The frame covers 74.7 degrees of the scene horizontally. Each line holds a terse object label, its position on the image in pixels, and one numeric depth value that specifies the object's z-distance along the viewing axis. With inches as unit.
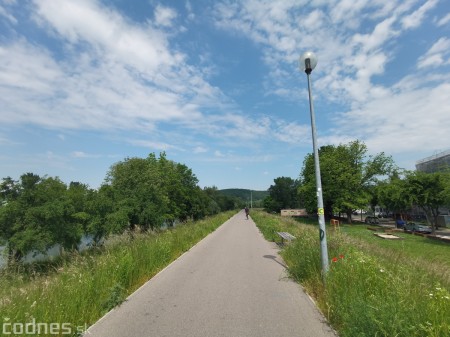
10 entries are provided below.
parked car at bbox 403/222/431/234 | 1348.4
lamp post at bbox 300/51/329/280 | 263.0
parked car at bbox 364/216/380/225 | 2058.2
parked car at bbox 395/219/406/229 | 1608.0
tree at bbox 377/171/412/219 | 1317.7
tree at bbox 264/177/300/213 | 4072.3
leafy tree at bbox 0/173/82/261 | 830.5
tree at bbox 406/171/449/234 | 1206.3
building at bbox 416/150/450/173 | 2792.3
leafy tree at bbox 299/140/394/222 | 1777.8
